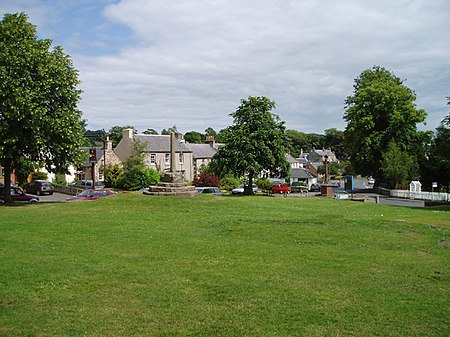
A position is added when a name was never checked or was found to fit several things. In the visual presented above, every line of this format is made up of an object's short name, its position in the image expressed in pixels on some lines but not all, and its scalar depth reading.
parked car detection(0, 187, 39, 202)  32.30
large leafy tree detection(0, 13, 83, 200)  23.80
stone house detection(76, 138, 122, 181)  62.25
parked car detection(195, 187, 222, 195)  40.38
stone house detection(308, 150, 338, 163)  137.82
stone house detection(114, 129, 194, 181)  67.06
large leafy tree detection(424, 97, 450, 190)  53.45
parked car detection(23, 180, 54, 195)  47.28
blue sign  68.69
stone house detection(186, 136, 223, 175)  76.69
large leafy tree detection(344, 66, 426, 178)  56.97
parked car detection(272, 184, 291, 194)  58.72
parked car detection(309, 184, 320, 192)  71.84
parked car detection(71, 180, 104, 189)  54.31
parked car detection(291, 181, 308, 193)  65.62
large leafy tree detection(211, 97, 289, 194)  38.66
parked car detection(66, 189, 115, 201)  32.78
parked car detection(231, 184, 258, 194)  51.94
